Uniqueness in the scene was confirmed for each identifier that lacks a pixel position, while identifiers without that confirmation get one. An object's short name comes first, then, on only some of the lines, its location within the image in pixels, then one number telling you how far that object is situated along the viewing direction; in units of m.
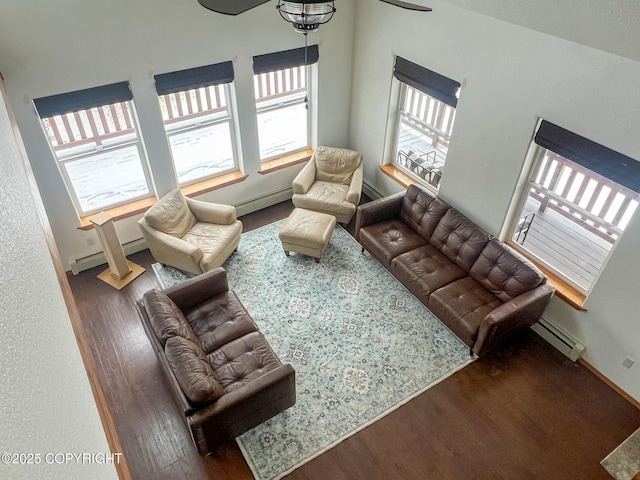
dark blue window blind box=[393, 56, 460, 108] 4.88
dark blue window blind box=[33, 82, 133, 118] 4.44
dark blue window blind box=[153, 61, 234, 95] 4.94
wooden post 4.88
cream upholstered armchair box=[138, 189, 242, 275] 5.10
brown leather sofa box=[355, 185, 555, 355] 4.41
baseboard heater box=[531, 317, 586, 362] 4.54
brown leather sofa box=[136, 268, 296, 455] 3.47
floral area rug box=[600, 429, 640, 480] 3.75
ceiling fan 2.23
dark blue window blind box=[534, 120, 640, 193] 3.58
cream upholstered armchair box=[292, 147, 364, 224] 5.94
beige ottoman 5.40
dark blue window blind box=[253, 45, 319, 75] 5.40
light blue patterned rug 3.99
